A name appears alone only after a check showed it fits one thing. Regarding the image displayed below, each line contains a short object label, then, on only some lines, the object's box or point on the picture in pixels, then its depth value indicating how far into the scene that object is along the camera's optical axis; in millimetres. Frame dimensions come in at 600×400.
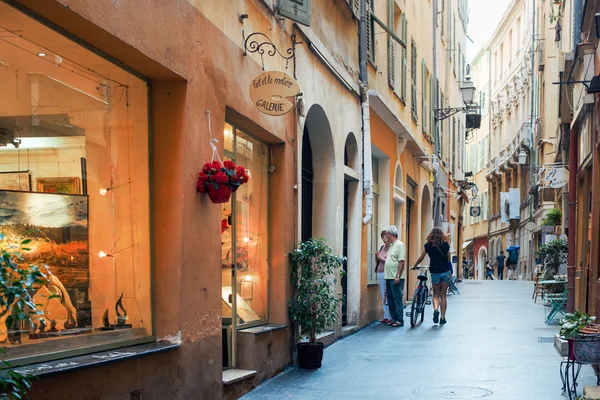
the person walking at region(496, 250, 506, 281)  45781
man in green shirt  14352
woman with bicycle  14344
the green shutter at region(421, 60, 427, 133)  22578
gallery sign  8000
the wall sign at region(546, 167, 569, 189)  18188
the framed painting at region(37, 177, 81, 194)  5699
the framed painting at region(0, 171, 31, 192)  5218
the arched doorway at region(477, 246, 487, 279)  58656
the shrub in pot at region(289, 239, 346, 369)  9555
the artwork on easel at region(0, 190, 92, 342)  5336
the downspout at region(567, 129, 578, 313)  15414
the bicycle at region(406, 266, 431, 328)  14402
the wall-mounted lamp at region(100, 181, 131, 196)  6316
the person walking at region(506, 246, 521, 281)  39531
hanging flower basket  6973
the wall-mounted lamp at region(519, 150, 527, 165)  39906
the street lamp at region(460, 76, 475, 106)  24953
